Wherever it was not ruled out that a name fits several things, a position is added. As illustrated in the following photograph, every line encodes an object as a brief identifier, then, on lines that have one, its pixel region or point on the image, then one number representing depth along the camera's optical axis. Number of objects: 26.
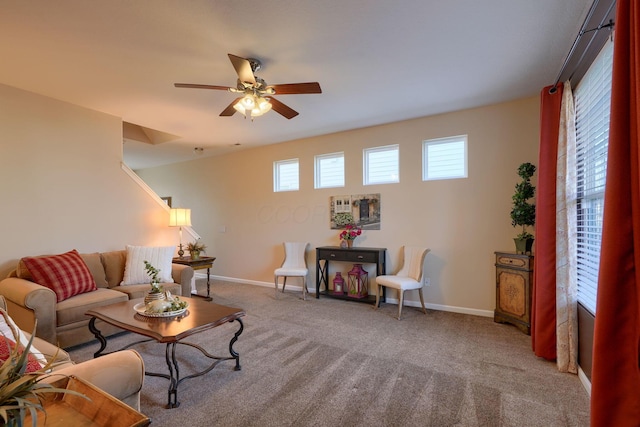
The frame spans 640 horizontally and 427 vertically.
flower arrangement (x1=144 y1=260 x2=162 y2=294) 2.62
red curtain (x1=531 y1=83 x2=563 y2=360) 2.63
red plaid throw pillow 2.97
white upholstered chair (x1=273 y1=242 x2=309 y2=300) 5.14
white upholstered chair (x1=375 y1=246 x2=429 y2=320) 3.80
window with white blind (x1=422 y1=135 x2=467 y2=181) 4.09
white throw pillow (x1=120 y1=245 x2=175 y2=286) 3.76
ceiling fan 2.40
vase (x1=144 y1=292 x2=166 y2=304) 2.59
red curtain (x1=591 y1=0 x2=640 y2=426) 1.10
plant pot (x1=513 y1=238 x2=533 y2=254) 3.30
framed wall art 4.69
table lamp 4.73
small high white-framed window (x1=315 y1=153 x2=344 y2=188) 5.08
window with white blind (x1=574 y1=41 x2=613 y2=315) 2.08
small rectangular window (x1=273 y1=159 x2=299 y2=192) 5.57
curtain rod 1.88
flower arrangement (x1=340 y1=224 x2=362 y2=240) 4.71
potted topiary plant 3.31
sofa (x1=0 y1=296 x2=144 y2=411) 1.36
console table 4.38
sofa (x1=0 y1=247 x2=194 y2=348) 2.69
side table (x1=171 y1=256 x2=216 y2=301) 4.61
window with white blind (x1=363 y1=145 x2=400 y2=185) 4.57
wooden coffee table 2.07
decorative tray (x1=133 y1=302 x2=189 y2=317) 2.38
